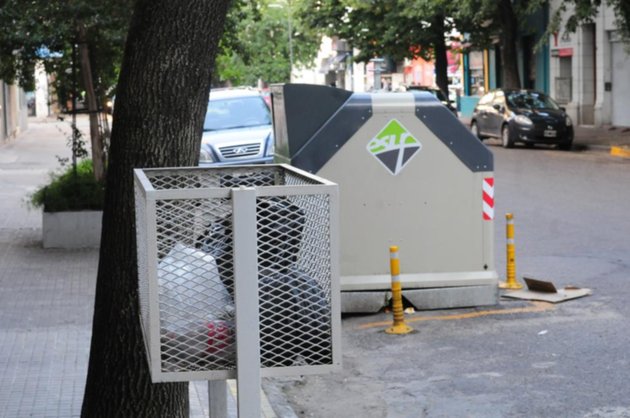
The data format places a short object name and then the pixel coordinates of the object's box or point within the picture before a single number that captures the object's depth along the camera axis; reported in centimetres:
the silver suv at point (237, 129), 1847
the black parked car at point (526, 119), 3069
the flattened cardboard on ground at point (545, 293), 1048
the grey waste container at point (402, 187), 1028
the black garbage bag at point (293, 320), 396
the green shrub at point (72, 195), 1431
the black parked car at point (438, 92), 3808
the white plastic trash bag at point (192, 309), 388
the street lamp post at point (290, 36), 7496
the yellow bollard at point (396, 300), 952
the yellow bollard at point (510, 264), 1084
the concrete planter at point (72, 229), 1420
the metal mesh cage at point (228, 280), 387
